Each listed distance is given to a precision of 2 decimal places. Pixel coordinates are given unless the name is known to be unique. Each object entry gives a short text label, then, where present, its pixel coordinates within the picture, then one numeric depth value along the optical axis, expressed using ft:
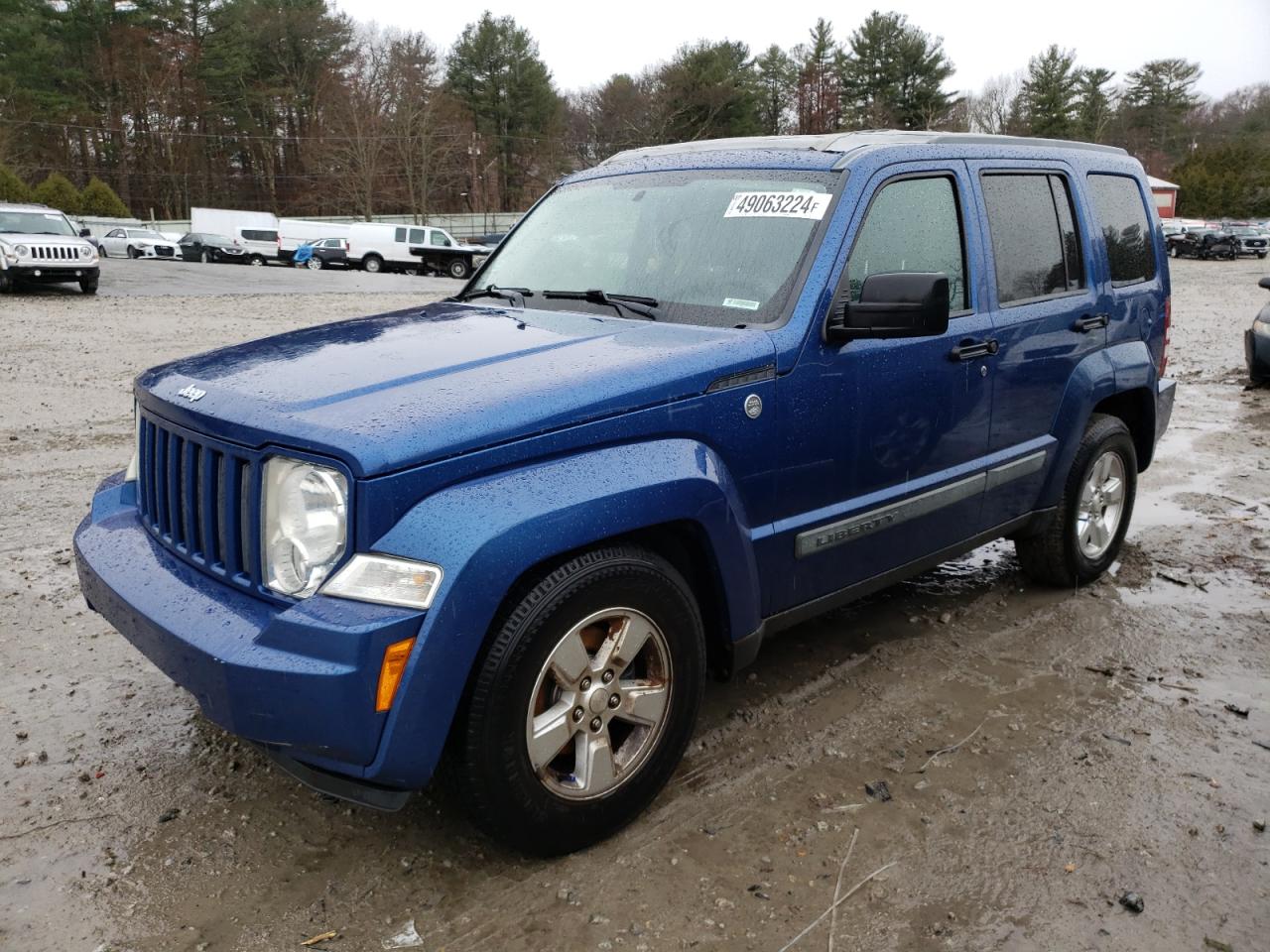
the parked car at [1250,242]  140.56
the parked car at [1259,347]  33.83
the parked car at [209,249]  131.85
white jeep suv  63.21
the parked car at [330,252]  126.82
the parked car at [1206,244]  136.56
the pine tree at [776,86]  232.94
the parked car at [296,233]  132.26
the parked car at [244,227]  138.41
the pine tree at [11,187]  126.55
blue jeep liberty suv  7.93
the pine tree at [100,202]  153.99
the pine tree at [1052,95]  249.14
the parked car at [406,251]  125.39
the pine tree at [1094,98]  264.11
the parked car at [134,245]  130.41
